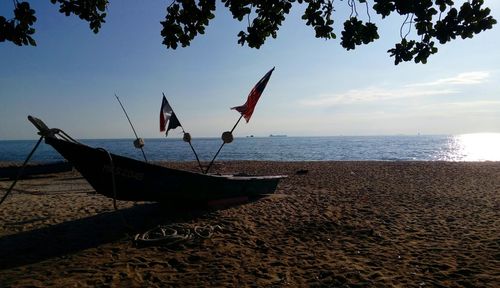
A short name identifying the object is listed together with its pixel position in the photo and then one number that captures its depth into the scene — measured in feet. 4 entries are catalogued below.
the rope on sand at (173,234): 22.88
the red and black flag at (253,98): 34.17
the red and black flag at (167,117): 40.94
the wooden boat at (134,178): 23.49
